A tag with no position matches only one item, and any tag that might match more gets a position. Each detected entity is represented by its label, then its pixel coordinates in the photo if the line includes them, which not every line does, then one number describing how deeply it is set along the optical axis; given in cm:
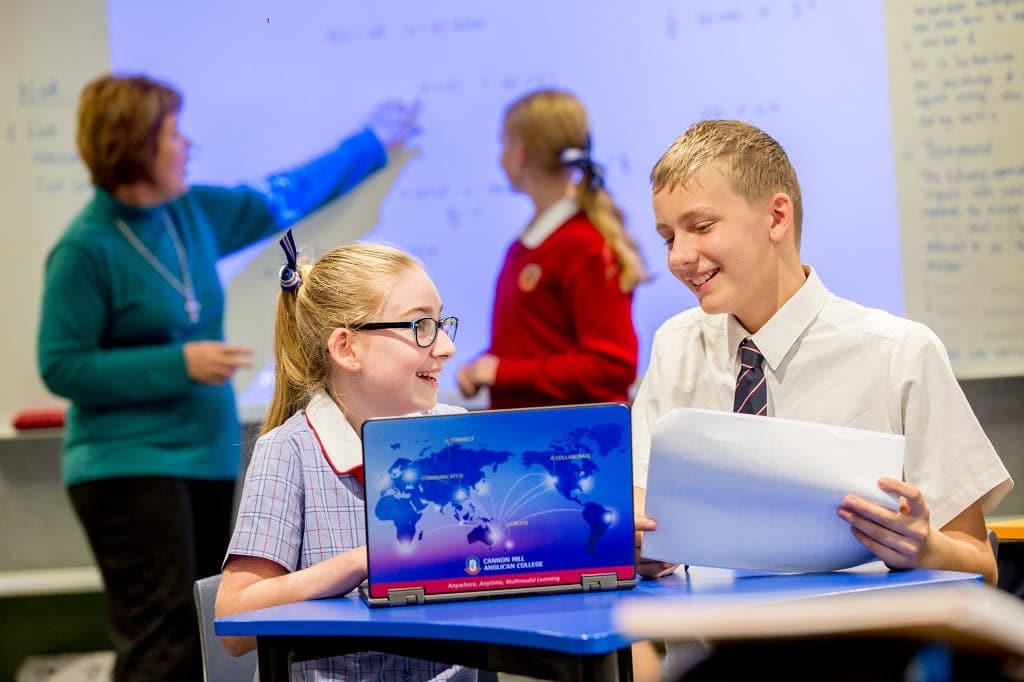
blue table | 267
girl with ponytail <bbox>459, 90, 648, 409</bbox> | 455
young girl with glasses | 306
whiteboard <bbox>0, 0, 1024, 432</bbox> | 514
